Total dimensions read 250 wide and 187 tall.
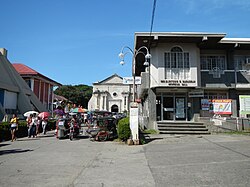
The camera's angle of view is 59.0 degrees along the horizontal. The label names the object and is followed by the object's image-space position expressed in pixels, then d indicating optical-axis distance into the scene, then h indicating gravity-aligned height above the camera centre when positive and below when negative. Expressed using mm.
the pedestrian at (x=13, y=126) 13445 -1097
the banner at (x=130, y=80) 12739 +1642
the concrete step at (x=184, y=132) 15552 -1657
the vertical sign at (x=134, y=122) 11711 -725
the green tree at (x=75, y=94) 80312 +5173
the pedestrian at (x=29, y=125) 15255 -1159
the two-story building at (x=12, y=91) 21484 +1814
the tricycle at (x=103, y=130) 13469 -1323
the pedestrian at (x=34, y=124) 15359 -1102
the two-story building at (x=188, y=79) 17094 +2322
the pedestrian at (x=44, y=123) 17627 -1186
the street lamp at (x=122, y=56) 14470 +3432
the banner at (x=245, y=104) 17188 +365
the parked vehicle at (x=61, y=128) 14674 -1323
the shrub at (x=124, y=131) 12117 -1241
